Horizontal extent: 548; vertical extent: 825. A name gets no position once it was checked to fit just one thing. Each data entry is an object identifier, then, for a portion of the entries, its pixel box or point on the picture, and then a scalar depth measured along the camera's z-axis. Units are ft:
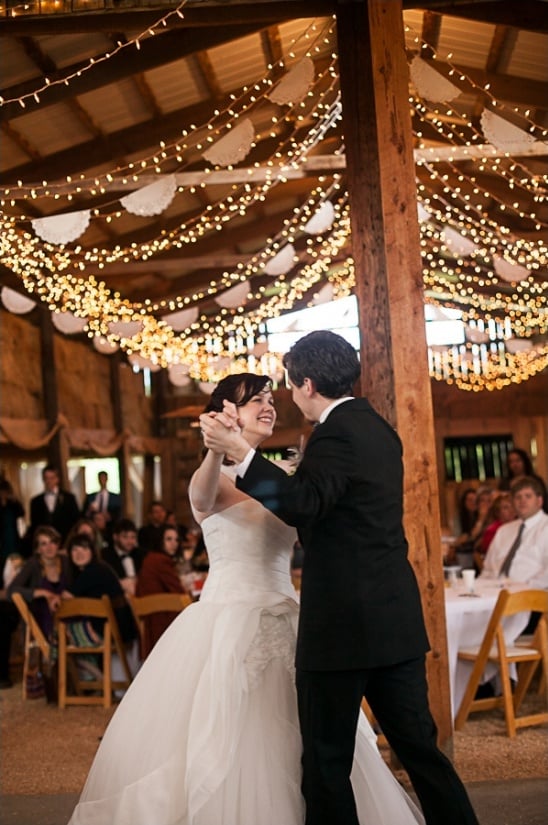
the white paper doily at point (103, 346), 32.81
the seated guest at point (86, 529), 25.18
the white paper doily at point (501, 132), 17.33
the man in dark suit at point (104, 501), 39.40
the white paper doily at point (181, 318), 30.91
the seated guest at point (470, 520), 31.53
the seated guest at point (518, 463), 29.04
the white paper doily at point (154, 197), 18.71
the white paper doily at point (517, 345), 35.63
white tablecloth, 17.74
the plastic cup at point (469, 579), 18.51
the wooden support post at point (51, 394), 41.86
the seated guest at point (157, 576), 21.39
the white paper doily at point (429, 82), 17.88
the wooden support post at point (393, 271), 14.87
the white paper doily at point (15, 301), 27.56
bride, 9.52
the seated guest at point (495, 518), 25.43
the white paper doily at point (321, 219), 26.00
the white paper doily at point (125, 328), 26.76
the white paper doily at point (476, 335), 37.35
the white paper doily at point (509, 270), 26.08
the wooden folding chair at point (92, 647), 21.31
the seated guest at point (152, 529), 28.86
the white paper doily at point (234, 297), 30.27
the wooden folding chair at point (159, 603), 19.53
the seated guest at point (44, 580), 23.85
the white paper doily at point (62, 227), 18.19
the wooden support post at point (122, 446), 51.49
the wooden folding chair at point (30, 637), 22.68
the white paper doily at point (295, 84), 18.67
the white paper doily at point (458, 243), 25.73
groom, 8.46
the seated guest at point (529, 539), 20.48
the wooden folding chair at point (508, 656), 16.78
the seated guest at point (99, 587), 22.30
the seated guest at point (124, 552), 26.55
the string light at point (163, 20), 15.34
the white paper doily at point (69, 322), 27.91
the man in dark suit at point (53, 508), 34.37
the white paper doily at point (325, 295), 32.67
